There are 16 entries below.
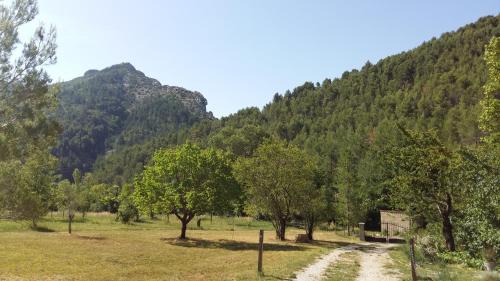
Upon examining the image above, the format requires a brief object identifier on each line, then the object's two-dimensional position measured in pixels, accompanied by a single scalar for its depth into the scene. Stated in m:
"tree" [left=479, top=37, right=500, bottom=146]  23.44
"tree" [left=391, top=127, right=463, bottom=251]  28.36
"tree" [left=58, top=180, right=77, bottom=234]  44.50
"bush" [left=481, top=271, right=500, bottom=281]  11.68
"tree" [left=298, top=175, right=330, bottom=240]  42.97
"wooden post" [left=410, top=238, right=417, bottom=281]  15.49
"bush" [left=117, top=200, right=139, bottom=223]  58.84
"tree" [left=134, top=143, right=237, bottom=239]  39.81
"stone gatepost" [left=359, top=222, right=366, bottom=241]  47.78
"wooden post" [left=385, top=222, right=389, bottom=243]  47.59
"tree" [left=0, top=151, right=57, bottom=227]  14.81
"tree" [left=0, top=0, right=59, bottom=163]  14.40
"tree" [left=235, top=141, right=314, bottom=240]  42.31
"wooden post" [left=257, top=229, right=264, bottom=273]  17.56
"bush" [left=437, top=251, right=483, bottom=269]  21.79
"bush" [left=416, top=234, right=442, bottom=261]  25.17
